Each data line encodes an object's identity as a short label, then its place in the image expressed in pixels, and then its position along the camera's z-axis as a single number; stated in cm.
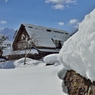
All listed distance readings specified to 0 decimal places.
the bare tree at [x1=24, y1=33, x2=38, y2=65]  2519
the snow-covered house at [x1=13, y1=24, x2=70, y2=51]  2628
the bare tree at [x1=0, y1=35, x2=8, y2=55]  2852
